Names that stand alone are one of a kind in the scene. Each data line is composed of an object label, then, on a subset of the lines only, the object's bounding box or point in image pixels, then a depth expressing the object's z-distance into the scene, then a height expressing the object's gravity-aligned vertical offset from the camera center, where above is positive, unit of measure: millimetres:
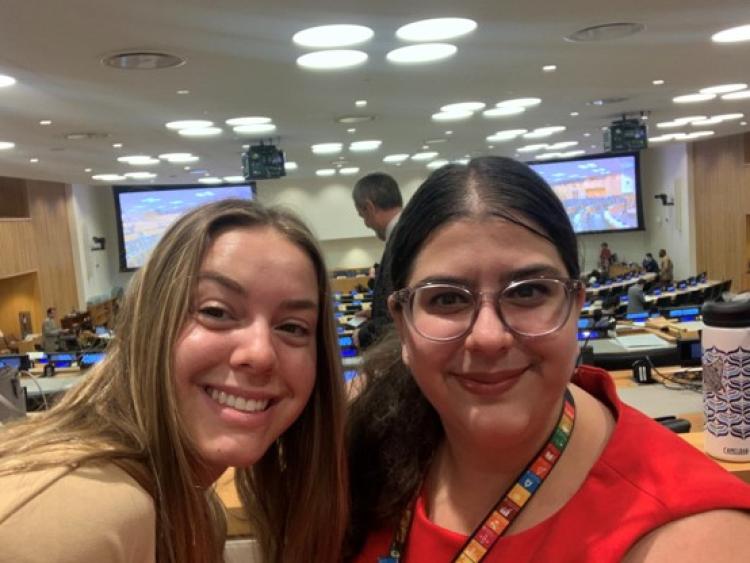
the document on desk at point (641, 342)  3889 -828
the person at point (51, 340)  9219 -1328
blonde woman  1028 -288
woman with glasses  1003 -350
